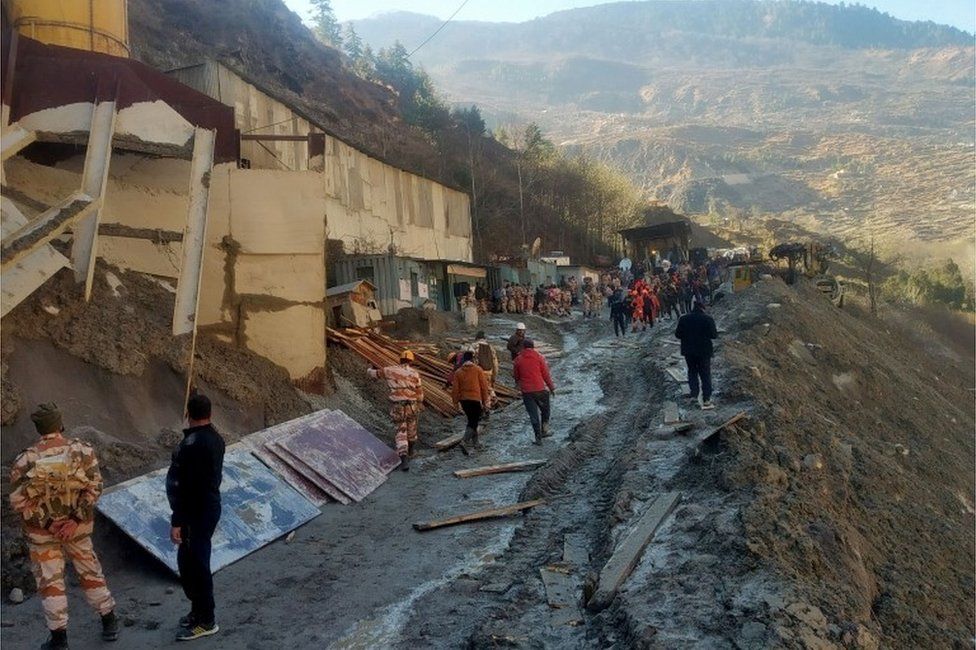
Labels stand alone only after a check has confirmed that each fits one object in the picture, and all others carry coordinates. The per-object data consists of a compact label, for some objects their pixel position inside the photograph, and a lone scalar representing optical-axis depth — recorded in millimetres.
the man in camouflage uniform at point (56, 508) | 4652
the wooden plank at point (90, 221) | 8445
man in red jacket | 11148
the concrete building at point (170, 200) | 8688
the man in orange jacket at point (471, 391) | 10688
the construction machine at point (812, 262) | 31312
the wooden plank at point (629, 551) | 5098
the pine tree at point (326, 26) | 90875
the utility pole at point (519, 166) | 50031
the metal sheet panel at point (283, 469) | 8328
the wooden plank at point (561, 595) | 5074
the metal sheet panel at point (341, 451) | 8930
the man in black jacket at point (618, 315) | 23172
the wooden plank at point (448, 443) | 10984
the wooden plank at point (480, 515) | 7539
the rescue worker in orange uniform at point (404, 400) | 10219
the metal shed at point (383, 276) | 23391
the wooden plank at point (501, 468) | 9586
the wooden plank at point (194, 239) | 9203
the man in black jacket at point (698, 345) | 10758
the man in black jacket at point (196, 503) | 4992
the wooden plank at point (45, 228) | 7191
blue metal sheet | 6277
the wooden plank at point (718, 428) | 7707
